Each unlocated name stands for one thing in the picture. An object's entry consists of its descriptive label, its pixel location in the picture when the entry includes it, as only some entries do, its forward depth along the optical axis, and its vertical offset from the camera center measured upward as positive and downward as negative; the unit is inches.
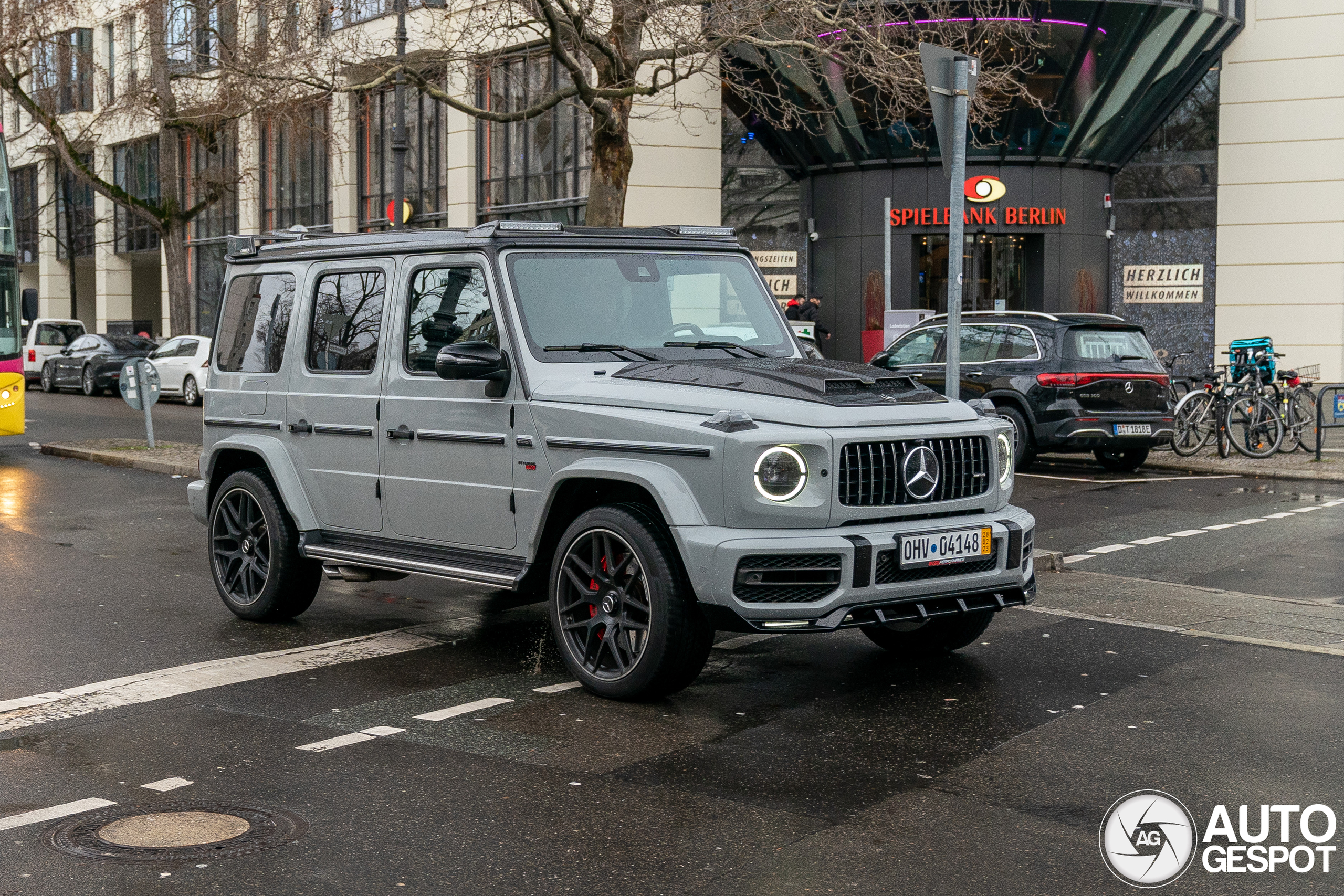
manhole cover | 176.9 -60.5
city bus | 722.2 +1.4
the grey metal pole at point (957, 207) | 372.5 +31.1
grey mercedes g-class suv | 231.6 -20.4
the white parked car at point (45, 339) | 1489.9 -4.9
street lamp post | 856.3 +126.6
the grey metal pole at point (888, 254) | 906.2 +52.8
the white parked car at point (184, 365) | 1212.5 -25.3
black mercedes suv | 629.9 -19.7
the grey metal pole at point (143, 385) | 693.3 -23.2
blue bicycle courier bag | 738.2 -11.1
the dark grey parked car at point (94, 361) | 1355.8 -24.5
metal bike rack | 689.0 -34.4
